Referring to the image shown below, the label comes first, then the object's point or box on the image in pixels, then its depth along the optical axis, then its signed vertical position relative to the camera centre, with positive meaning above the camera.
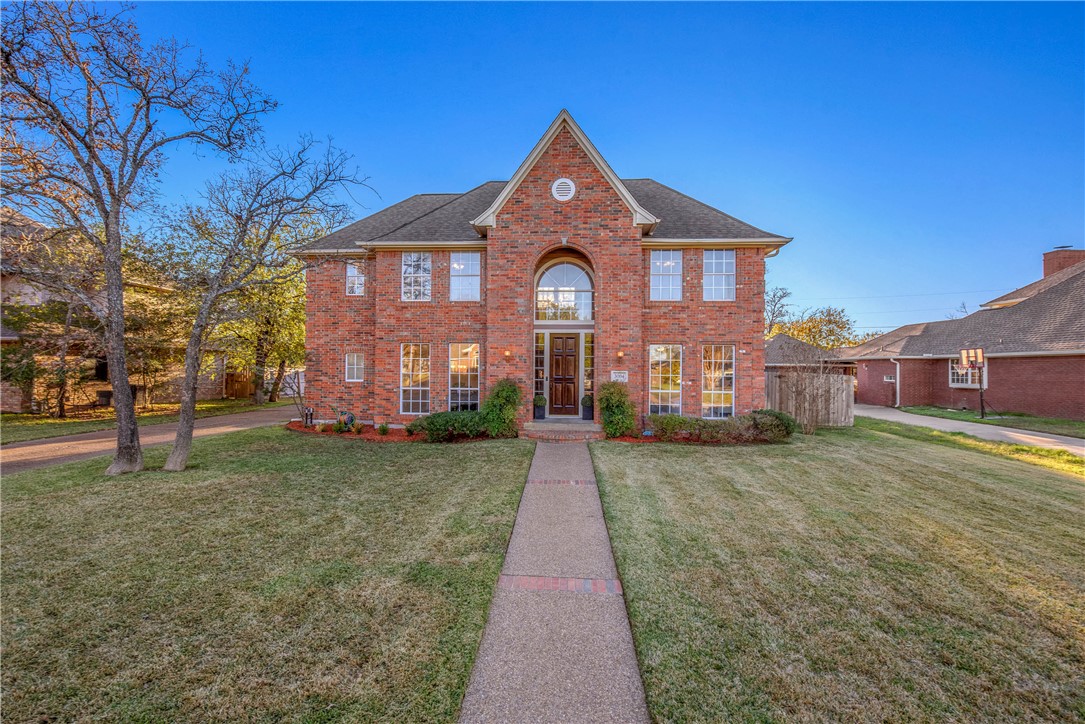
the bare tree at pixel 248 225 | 6.98 +2.73
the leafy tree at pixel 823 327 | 31.22 +3.46
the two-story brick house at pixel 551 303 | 10.64 +1.92
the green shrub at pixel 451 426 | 9.97 -1.46
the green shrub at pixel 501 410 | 10.19 -1.08
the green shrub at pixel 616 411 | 10.22 -1.09
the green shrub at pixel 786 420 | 10.06 -1.29
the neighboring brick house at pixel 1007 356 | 15.02 +0.68
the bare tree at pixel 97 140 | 5.77 +3.68
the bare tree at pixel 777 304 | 29.45 +4.97
